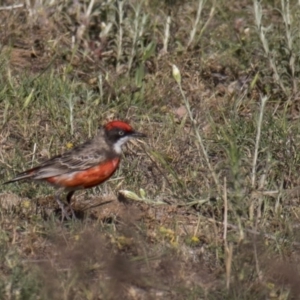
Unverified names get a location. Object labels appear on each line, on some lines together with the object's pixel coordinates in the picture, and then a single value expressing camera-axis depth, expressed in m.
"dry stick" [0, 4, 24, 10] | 11.44
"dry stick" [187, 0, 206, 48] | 11.28
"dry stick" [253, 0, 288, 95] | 10.14
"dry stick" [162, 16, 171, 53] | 11.32
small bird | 8.47
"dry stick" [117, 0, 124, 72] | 10.92
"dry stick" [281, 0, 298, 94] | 10.39
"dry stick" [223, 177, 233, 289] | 6.79
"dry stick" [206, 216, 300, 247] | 7.69
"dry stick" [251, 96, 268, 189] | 7.81
